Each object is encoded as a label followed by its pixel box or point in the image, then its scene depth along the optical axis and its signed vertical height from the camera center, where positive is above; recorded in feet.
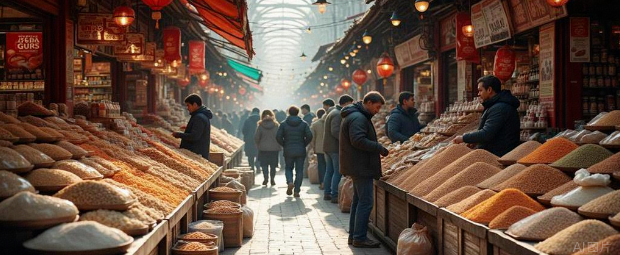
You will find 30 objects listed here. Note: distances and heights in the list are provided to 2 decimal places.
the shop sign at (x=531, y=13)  30.81 +4.66
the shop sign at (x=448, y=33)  47.46 +5.73
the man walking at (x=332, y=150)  37.68 -1.76
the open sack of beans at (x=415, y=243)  19.76 -3.51
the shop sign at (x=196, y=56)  65.51 +5.91
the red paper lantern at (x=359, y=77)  75.72 +4.32
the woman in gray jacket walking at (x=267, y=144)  50.31 -1.75
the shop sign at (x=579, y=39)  30.58 +3.24
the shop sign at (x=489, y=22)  36.65 +4.99
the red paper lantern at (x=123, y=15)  33.09 +4.89
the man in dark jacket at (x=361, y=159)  25.58 -1.47
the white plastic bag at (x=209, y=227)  22.72 -3.46
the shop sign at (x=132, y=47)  40.24 +4.18
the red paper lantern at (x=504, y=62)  34.58 +2.59
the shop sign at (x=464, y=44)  42.04 +4.28
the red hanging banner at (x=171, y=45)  52.08 +5.49
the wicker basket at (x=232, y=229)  26.04 -3.97
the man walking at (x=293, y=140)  44.78 -1.36
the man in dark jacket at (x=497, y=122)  25.07 -0.22
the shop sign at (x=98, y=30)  33.50 +4.30
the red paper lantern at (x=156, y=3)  29.81 +4.89
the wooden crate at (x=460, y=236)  15.76 -2.87
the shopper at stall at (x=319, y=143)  46.03 -1.58
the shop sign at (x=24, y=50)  33.81 +3.45
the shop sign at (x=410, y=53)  56.50 +5.43
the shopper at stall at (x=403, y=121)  38.09 -0.20
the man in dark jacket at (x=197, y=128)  34.91 -0.39
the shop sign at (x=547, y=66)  31.71 +2.24
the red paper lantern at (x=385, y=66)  55.77 +4.02
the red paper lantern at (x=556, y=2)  26.26 +4.15
